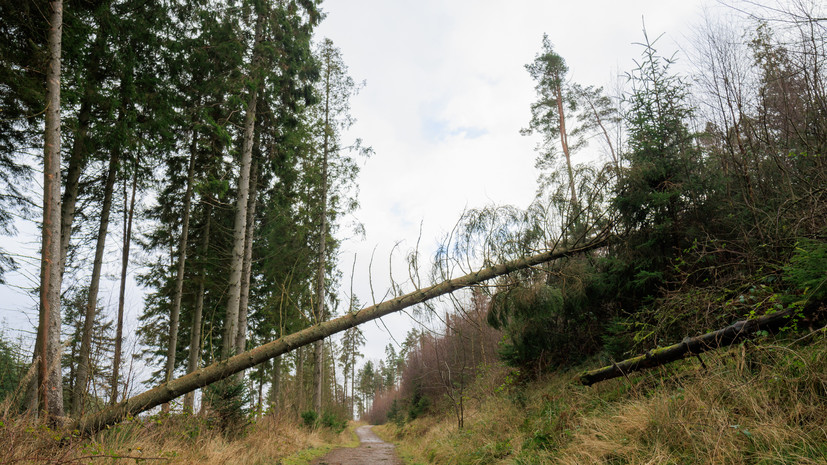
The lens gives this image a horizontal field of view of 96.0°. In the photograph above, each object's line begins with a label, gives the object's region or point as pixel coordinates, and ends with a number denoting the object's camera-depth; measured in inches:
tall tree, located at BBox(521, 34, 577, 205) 620.4
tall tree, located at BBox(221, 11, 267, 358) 336.8
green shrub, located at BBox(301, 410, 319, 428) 497.7
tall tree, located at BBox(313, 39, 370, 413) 569.6
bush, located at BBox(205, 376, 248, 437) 254.4
